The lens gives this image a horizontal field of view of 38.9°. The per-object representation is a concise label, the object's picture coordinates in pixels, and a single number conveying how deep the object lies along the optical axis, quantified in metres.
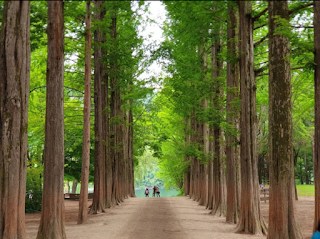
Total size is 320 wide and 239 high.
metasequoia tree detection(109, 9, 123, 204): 29.46
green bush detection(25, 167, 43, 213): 30.24
